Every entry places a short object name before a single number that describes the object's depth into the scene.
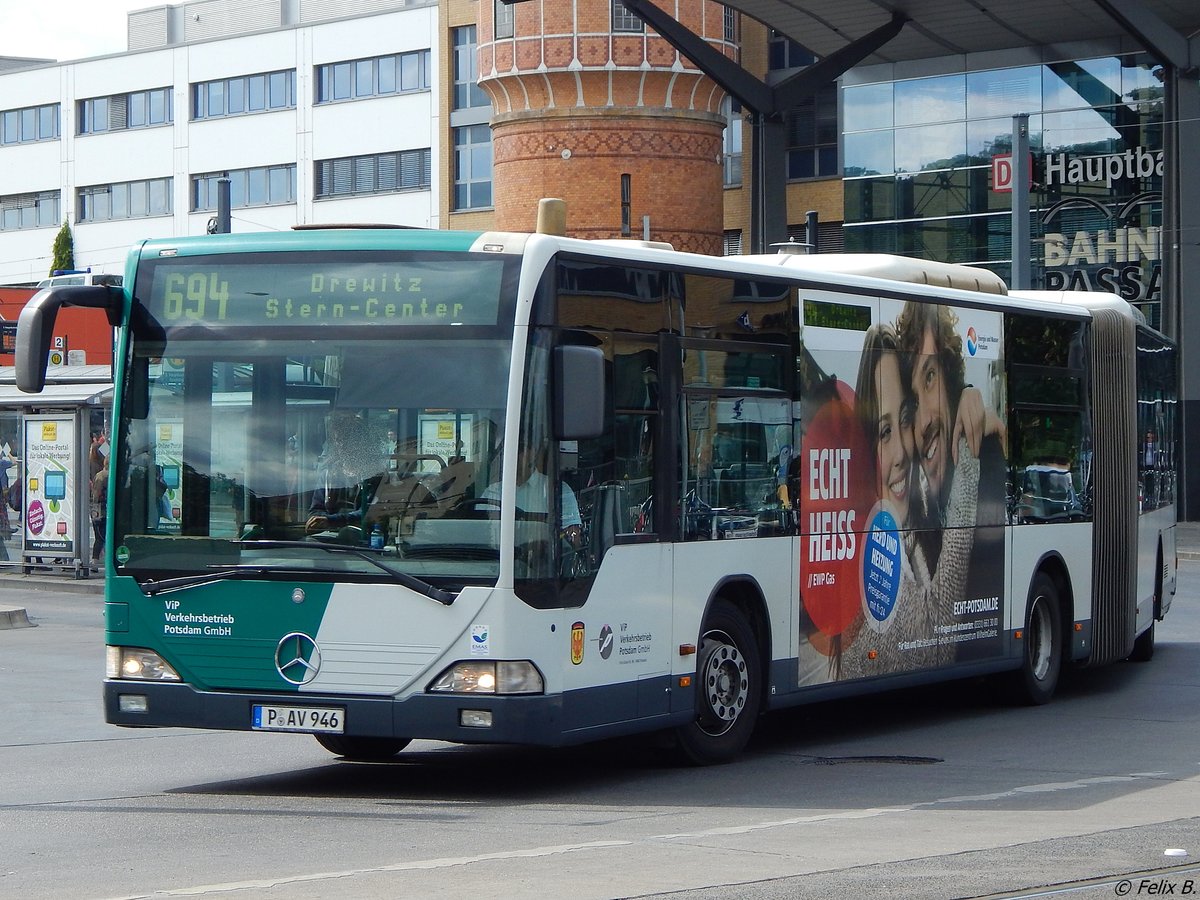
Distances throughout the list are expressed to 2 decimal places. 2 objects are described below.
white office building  63.31
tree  71.12
